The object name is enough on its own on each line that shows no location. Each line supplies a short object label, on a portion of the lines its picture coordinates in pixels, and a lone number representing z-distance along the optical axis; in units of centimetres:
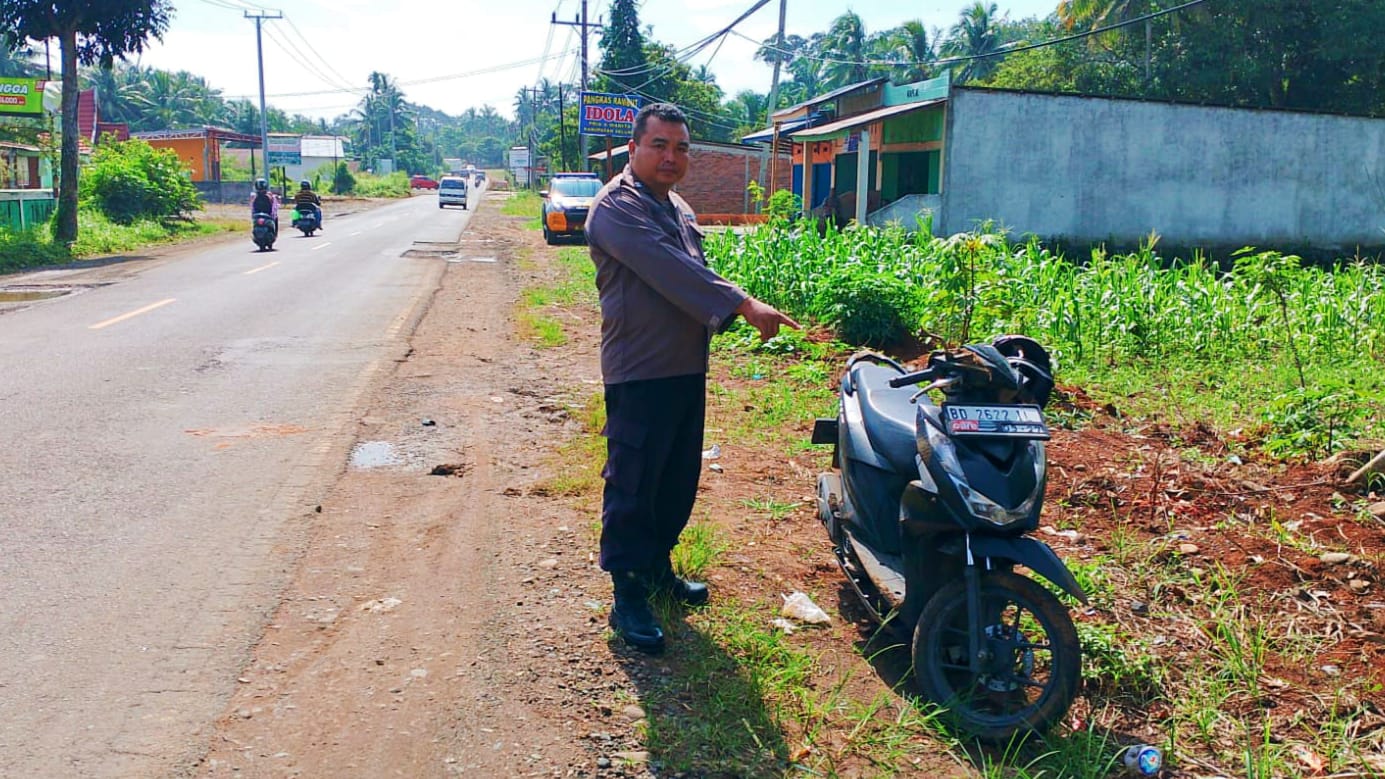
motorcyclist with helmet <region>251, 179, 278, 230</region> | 2274
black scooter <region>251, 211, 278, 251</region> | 2306
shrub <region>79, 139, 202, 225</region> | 2870
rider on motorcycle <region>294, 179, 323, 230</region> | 2809
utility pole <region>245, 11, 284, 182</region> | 5228
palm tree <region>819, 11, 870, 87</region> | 6575
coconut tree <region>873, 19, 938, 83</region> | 5794
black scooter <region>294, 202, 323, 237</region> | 2845
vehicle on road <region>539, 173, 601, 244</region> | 2655
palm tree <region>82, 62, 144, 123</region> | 7934
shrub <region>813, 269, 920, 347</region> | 987
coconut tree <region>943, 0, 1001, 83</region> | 5809
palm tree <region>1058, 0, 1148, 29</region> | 3953
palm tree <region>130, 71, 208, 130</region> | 8250
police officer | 373
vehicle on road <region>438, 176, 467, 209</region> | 5503
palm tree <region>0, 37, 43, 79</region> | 7194
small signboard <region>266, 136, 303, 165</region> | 7059
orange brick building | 4103
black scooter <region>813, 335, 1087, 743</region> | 326
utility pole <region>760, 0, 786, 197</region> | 3524
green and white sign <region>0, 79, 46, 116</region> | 2542
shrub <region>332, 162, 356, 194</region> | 7200
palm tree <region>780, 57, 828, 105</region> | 7757
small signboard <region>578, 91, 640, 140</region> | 4227
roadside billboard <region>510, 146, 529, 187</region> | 9119
